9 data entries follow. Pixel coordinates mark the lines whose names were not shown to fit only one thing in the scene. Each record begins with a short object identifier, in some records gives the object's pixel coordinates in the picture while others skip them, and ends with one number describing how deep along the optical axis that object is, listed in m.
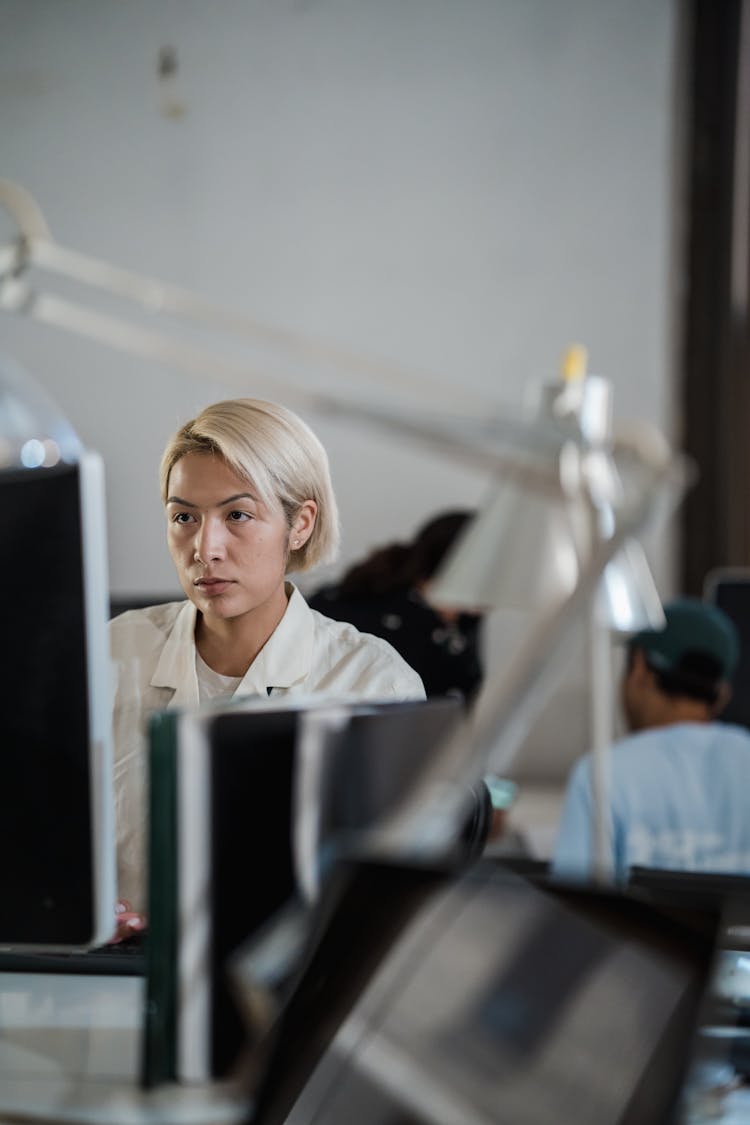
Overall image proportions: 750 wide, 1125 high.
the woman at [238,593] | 2.65
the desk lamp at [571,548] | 2.46
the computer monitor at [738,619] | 5.32
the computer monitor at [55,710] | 2.46
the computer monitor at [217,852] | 2.33
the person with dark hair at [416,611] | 2.76
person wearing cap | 4.29
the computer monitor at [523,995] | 2.21
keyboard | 2.71
